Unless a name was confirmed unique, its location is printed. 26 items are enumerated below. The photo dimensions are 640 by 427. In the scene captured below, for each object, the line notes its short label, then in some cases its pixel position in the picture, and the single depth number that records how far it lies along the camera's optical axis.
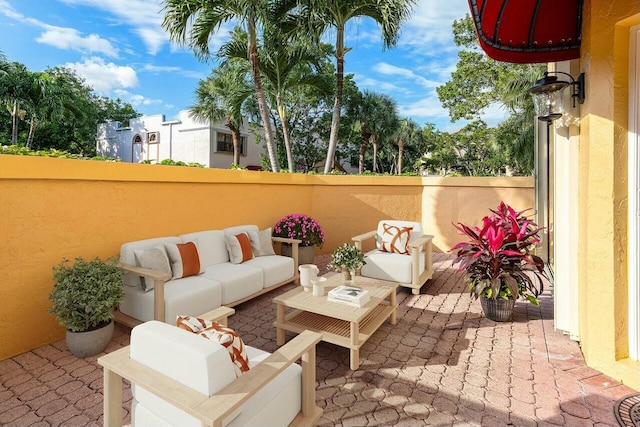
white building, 18.73
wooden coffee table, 2.76
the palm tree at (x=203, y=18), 6.43
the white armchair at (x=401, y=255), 4.52
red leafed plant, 3.57
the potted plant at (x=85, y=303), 2.79
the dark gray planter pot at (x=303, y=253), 5.87
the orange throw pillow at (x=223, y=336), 1.64
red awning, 2.85
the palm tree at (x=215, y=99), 15.37
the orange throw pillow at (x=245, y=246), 4.57
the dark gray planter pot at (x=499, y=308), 3.62
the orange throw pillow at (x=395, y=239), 4.97
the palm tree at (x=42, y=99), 15.41
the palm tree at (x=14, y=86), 14.36
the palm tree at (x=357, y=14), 6.96
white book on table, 3.00
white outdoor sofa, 3.18
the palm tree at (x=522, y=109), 11.48
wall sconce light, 3.01
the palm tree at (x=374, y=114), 18.72
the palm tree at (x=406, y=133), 22.03
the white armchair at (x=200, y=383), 1.39
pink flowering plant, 5.85
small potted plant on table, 3.55
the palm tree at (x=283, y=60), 7.82
